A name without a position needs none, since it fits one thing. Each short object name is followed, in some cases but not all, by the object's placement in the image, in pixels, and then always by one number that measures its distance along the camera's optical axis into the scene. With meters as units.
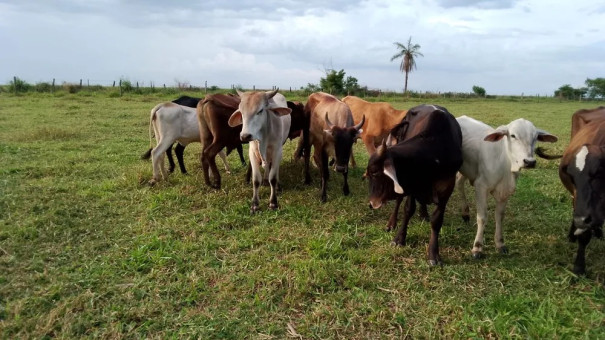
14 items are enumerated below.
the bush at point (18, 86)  26.98
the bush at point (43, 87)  27.87
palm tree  46.84
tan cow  7.17
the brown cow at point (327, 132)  5.68
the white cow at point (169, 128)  6.78
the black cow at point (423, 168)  4.01
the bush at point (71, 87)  27.53
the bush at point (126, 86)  28.67
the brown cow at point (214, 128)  6.47
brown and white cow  3.67
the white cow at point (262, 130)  5.64
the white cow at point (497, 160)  4.32
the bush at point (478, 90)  46.35
